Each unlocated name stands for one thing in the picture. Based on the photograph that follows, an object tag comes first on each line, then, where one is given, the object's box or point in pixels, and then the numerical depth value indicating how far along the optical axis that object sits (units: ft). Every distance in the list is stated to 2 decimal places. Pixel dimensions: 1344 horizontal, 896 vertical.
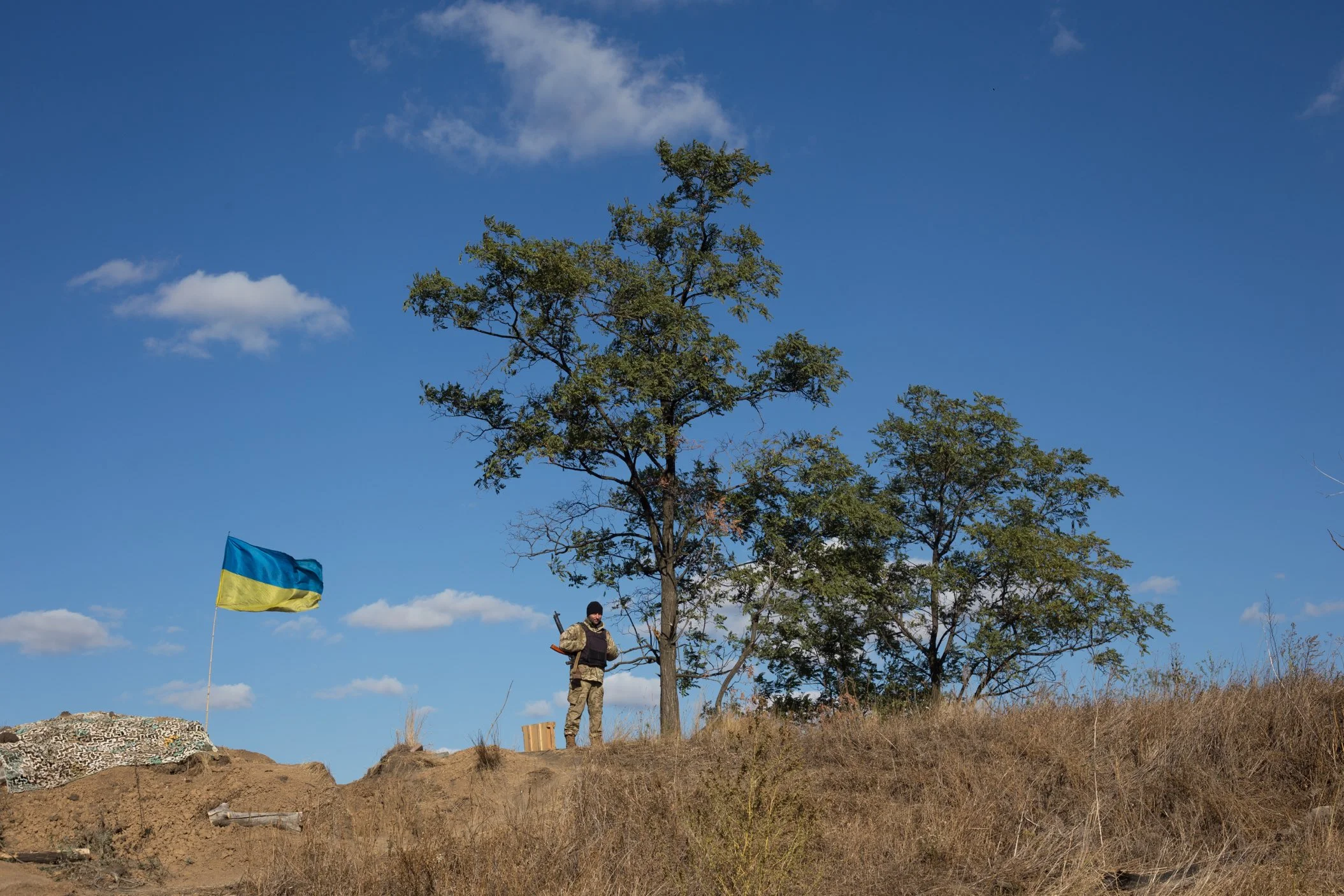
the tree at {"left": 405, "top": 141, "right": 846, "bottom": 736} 69.92
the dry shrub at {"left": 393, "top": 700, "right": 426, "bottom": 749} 53.67
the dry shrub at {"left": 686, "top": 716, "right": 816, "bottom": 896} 24.08
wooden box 63.31
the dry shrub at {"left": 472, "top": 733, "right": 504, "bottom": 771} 48.08
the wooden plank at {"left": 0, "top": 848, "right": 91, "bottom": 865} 37.45
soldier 57.82
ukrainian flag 57.56
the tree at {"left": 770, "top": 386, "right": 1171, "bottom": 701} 88.84
